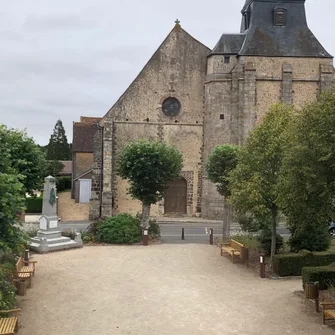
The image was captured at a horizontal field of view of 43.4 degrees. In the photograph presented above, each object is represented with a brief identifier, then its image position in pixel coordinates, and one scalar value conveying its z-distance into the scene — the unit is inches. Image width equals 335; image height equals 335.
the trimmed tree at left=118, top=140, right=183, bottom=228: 743.7
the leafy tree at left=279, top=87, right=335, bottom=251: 352.2
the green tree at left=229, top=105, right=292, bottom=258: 524.1
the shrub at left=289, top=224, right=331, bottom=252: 555.5
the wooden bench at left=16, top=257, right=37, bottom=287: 433.7
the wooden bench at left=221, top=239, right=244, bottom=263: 579.5
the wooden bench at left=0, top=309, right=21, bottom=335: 273.0
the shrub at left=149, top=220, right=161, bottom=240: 754.9
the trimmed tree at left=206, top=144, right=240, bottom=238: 725.9
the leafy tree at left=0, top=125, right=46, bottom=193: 742.5
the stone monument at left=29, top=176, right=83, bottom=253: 643.5
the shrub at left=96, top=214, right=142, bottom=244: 714.2
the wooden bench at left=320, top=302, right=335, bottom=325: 323.6
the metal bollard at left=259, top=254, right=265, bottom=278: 501.3
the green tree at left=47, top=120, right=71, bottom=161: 2276.1
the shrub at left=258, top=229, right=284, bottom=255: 606.9
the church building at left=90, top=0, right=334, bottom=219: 1033.5
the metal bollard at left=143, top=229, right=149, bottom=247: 703.7
